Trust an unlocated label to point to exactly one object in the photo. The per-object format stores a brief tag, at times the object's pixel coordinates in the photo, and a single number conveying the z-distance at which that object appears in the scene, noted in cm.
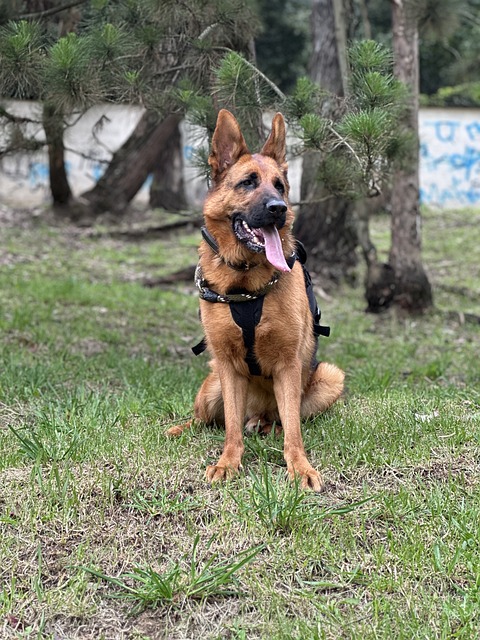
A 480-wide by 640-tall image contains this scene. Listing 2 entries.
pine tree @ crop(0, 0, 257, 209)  411
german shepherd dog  339
